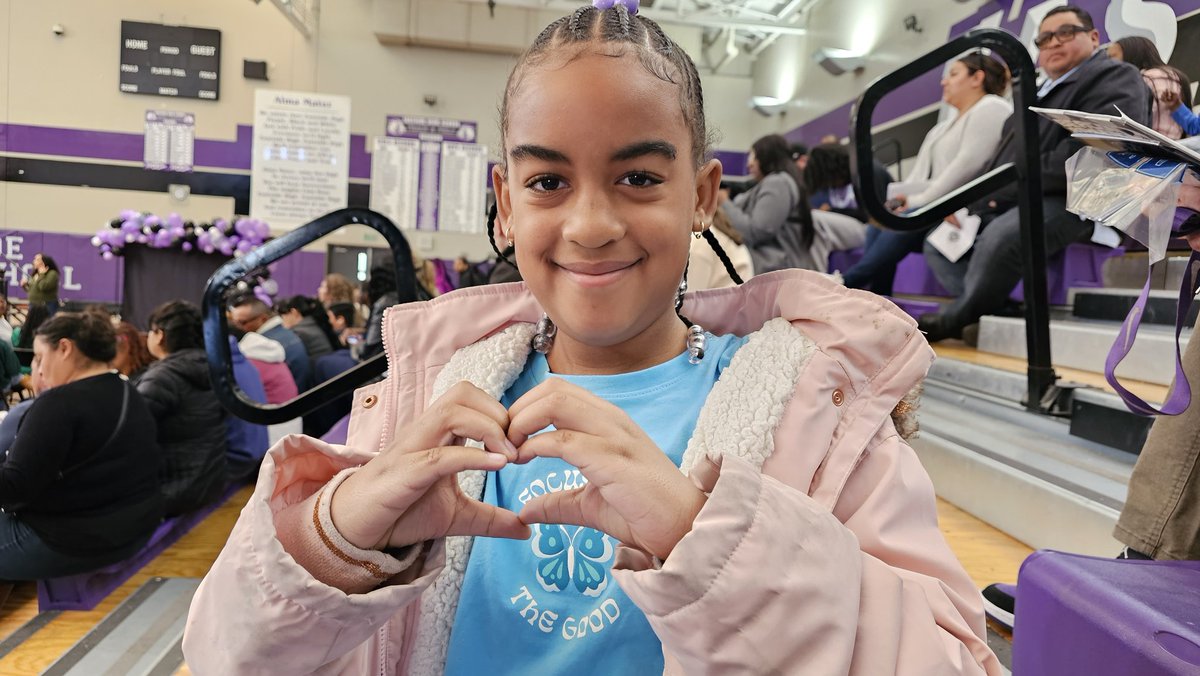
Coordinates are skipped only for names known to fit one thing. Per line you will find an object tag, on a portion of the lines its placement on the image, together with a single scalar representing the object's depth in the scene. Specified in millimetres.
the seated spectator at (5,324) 3691
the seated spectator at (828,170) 5016
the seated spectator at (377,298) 3756
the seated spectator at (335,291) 6705
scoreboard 7477
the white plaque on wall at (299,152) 7492
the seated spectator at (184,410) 3240
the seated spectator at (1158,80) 2633
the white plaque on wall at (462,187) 8531
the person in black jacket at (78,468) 2670
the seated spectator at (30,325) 3750
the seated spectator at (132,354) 3605
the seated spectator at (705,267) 2359
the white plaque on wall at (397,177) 8586
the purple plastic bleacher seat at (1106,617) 674
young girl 624
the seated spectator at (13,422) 2816
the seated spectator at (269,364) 3977
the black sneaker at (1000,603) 1411
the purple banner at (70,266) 4996
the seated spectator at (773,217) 3617
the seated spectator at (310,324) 5004
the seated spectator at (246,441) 3576
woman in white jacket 3752
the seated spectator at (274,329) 4543
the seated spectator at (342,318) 6371
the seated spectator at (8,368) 3482
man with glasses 2713
